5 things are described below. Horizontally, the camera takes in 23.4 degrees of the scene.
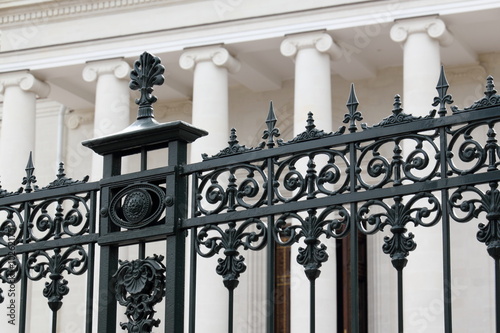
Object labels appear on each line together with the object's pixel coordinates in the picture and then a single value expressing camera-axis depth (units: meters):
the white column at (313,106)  27.25
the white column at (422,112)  25.67
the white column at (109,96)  30.64
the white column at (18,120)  31.56
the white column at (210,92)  29.31
